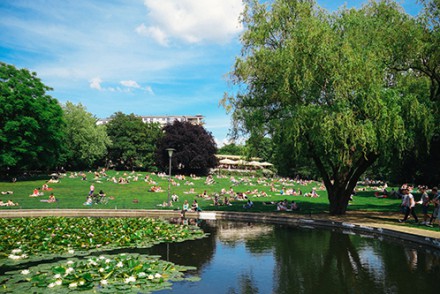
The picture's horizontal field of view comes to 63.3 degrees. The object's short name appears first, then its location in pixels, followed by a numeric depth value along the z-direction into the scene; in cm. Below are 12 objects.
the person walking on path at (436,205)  1830
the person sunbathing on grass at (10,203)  2838
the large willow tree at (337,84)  1984
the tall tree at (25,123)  4441
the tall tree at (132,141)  8200
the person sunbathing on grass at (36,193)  3458
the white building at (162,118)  19012
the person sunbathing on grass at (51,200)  3160
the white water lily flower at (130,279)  960
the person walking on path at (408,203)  2020
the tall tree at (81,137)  6856
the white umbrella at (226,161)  7434
